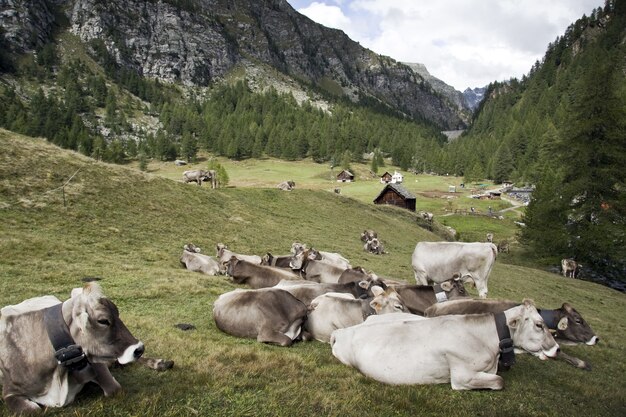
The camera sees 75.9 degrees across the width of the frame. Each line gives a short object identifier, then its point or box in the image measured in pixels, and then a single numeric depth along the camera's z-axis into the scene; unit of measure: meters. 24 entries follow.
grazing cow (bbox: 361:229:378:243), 33.88
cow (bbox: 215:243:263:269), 19.56
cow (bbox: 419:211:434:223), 58.52
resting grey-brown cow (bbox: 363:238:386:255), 31.19
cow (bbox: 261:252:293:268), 19.27
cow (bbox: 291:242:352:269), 19.33
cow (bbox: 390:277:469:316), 12.73
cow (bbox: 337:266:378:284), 15.70
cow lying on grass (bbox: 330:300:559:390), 7.71
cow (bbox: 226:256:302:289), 15.69
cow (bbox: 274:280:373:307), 11.90
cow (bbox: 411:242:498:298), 18.22
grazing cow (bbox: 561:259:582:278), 35.72
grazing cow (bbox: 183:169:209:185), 48.59
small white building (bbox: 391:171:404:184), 127.81
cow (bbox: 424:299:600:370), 9.42
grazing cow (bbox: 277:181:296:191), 54.55
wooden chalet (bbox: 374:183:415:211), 72.19
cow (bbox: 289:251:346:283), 16.77
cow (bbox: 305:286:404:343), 10.38
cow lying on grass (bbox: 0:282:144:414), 5.43
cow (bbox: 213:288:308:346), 9.93
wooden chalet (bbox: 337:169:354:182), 128.76
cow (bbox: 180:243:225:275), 18.75
